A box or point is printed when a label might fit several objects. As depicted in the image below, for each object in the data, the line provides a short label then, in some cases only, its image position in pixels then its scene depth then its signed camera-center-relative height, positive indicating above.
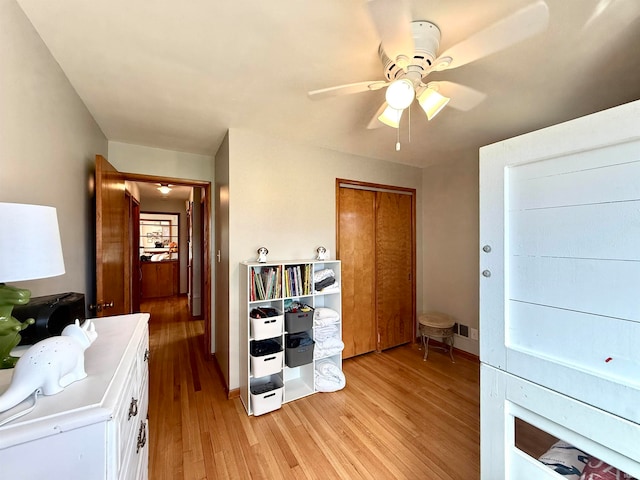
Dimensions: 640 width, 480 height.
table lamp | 0.65 -0.04
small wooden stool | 2.86 -1.03
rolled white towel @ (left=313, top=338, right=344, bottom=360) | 2.36 -1.05
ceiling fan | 0.90 +0.80
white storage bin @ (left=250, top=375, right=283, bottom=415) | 2.00 -1.28
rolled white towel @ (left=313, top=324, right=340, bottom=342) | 2.38 -0.90
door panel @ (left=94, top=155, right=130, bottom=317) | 1.80 +0.00
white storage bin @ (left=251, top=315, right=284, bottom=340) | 2.04 -0.73
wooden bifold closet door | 2.94 -0.35
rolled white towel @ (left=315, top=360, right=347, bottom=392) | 2.33 -1.31
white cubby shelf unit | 2.05 -0.70
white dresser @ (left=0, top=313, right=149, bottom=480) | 0.52 -0.43
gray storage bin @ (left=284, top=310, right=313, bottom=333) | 2.20 -0.73
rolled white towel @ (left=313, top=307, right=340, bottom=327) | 2.38 -0.75
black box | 0.94 -0.30
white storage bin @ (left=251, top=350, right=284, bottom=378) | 2.04 -1.03
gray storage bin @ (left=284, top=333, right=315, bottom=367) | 2.19 -0.98
